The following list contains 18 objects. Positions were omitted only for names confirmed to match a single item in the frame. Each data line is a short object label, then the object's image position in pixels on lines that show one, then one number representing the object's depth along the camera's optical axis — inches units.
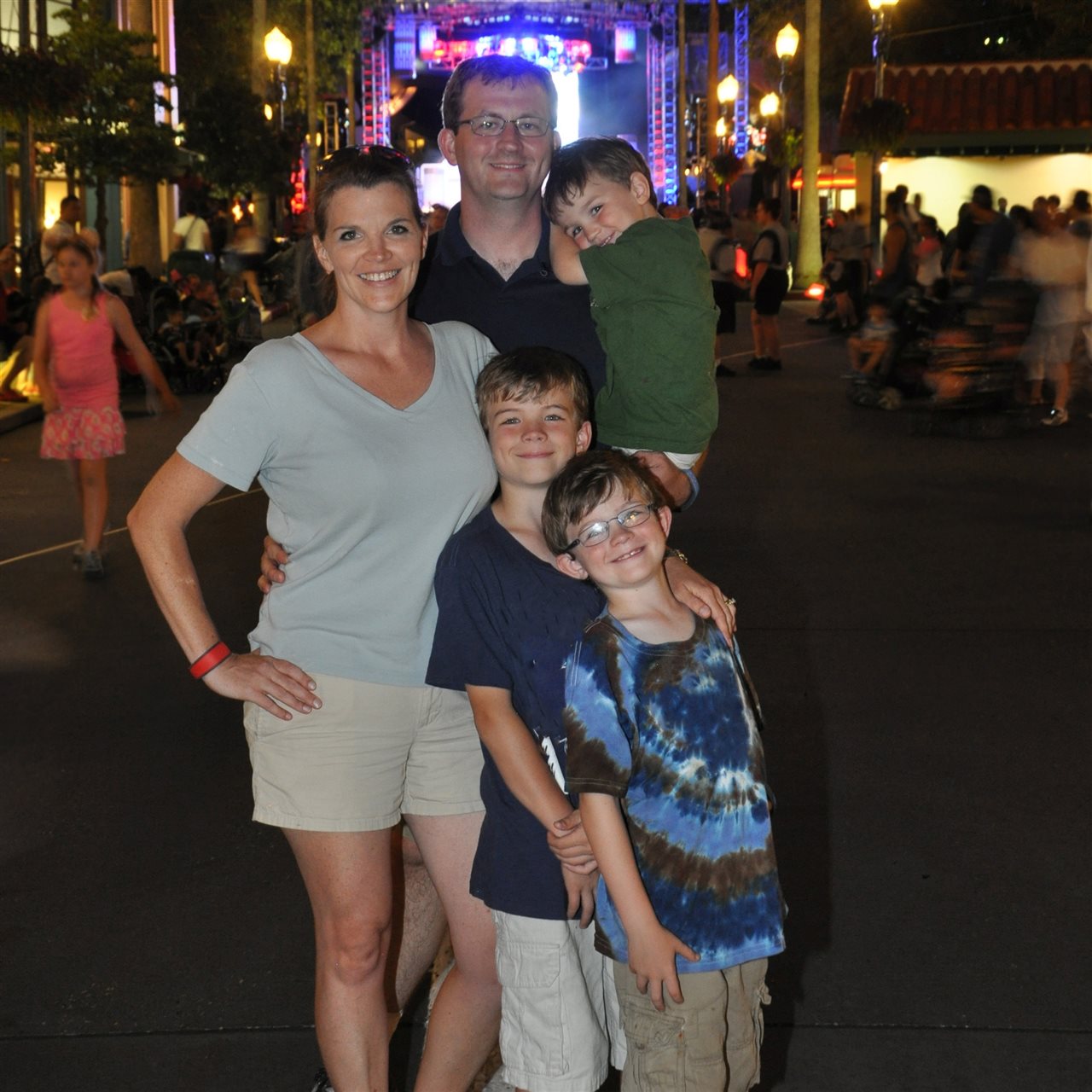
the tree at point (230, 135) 1317.7
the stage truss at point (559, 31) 2116.1
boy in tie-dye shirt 110.4
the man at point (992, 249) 596.7
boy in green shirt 129.5
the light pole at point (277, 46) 1222.9
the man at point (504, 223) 144.3
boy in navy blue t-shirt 120.0
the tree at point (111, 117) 840.3
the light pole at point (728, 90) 1641.2
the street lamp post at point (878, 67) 1072.3
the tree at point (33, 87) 677.9
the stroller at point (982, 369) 575.8
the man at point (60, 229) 609.6
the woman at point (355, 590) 122.7
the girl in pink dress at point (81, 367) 385.7
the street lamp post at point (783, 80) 1267.2
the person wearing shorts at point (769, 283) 781.9
